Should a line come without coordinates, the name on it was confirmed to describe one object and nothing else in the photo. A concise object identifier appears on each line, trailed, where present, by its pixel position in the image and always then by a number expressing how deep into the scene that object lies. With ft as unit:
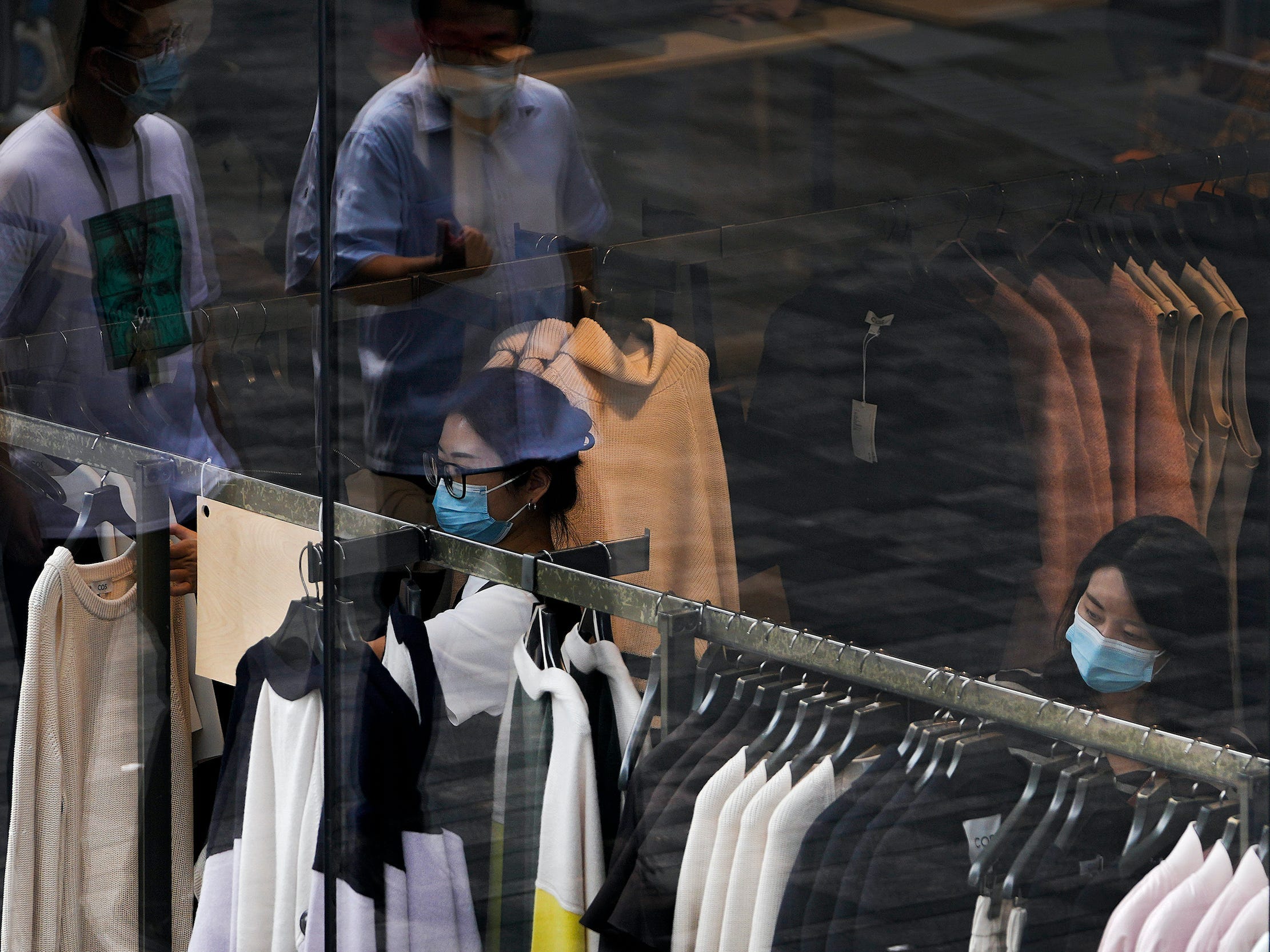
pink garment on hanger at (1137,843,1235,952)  56.82
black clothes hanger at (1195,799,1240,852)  56.87
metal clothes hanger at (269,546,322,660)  59.22
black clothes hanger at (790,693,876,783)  58.00
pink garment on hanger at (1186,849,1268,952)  56.68
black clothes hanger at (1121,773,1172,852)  57.18
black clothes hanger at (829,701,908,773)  57.86
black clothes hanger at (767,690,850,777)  58.06
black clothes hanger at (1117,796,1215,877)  57.08
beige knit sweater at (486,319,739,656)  58.24
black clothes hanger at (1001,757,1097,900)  57.35
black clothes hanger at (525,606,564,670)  58.76
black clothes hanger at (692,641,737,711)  58.32
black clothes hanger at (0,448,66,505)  60.24
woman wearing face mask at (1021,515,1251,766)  56.83
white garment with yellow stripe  58.59
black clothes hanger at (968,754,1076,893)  57.41
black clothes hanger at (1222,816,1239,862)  56.85
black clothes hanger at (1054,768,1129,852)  57.31
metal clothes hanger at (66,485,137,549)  59.98
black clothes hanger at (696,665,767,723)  58.33
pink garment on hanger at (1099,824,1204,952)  56.97
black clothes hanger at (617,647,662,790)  58.43
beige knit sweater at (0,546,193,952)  59.94
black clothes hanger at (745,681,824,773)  58.13
